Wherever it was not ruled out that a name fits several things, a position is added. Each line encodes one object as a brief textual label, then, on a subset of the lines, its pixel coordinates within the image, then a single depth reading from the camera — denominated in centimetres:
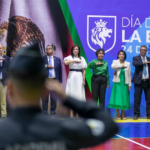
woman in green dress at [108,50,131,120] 1348
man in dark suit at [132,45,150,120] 1348
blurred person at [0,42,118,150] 164
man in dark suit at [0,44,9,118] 1240
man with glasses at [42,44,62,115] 1306
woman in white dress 1283
